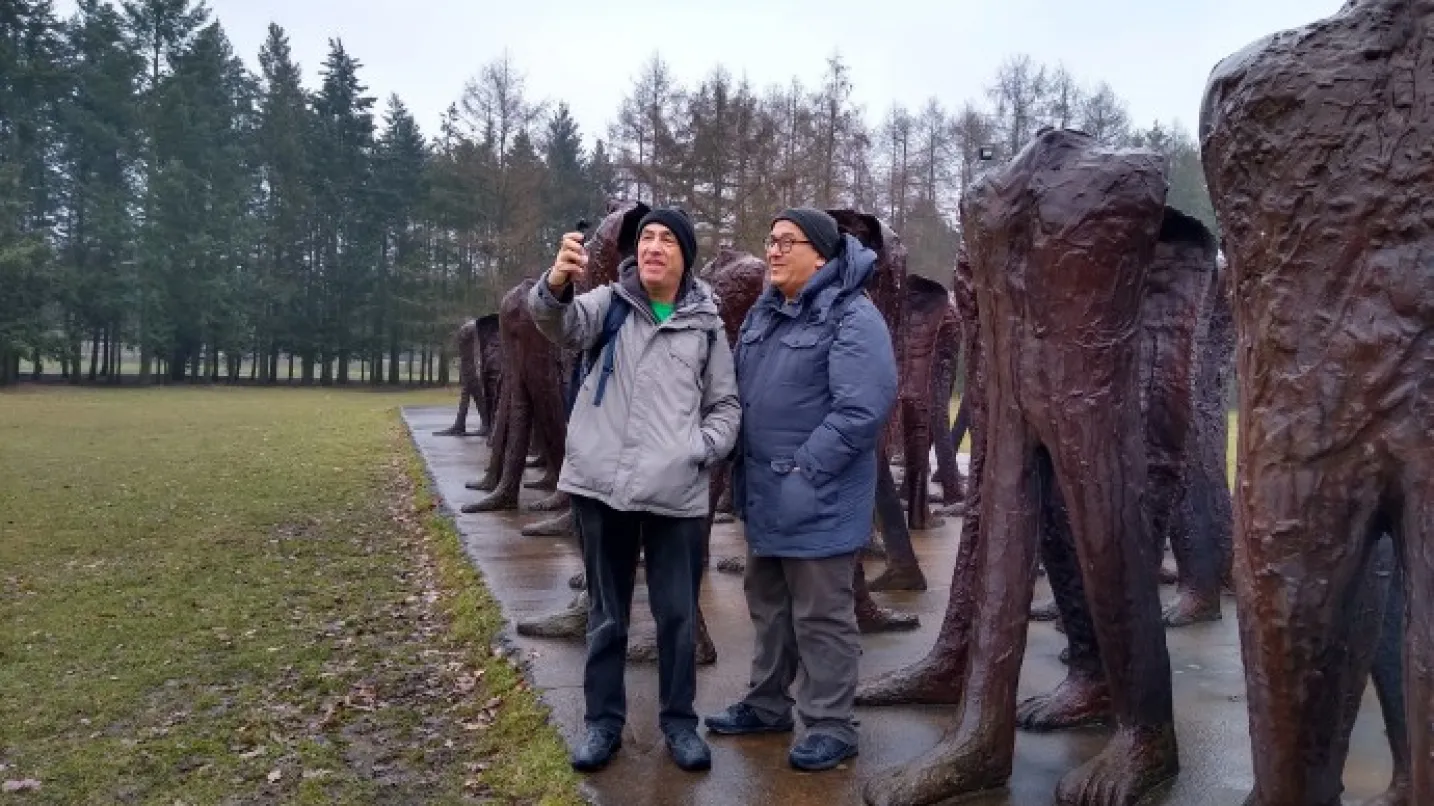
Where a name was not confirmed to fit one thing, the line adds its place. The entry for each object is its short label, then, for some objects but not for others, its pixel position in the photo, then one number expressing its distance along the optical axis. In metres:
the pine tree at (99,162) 34.16
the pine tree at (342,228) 39.56
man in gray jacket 3.60
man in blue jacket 3.50
